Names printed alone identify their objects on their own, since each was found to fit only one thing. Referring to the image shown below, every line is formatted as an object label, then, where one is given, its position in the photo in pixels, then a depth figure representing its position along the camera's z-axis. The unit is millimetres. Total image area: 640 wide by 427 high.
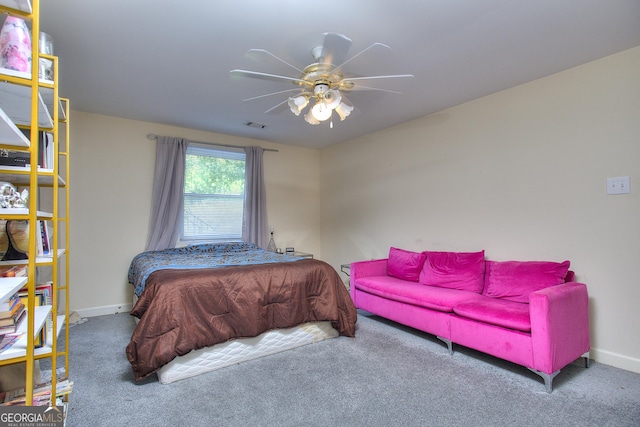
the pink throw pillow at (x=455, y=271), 2980
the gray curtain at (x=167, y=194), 3969
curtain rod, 4013
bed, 2115
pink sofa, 2072
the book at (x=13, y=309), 1143
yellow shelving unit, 1016
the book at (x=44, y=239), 1771
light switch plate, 2338
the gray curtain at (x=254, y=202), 4648
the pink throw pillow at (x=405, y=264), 3459
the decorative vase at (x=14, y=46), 1183
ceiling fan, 1888
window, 4336
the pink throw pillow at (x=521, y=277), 2459
